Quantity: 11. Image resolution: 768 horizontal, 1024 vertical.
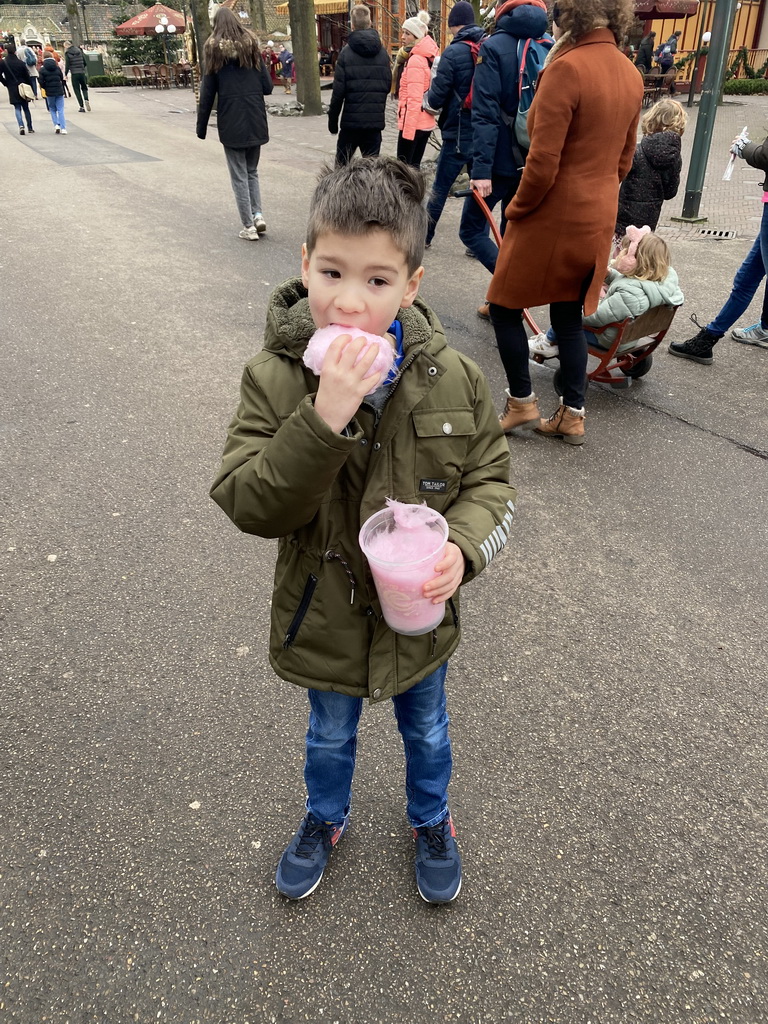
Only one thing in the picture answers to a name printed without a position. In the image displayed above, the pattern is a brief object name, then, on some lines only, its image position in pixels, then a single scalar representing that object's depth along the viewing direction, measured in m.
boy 1.47
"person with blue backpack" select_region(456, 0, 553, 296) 5.01
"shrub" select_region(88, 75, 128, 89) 33.84
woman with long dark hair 7.65
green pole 7.61
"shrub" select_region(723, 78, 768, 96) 23.03
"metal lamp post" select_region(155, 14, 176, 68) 32.22
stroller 4.59
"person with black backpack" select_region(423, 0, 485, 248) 6.72
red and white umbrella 36.66
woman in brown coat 3.59
